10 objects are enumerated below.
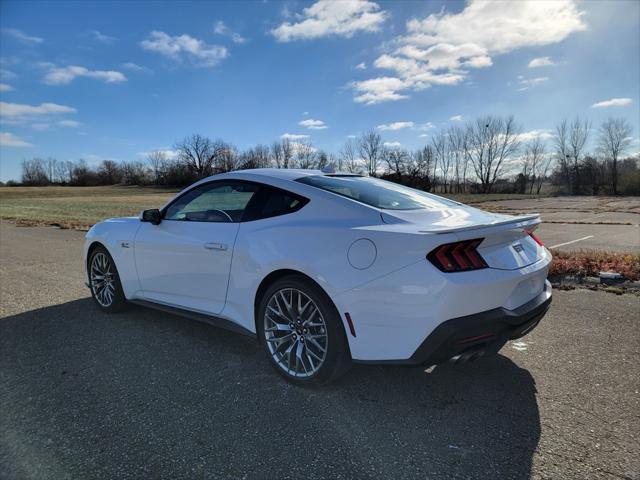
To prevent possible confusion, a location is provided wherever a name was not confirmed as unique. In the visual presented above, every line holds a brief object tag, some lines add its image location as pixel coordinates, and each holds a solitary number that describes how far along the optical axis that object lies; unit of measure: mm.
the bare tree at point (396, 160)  82262
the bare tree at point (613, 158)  71812
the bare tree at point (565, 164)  78875
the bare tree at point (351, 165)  79112
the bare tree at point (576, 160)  78375
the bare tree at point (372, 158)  85688
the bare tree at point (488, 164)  81438
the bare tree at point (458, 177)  86594
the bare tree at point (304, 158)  89069
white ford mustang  2477
